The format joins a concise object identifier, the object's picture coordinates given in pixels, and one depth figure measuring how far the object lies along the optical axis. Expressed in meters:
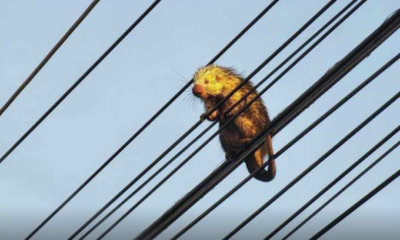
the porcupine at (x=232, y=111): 19.45
